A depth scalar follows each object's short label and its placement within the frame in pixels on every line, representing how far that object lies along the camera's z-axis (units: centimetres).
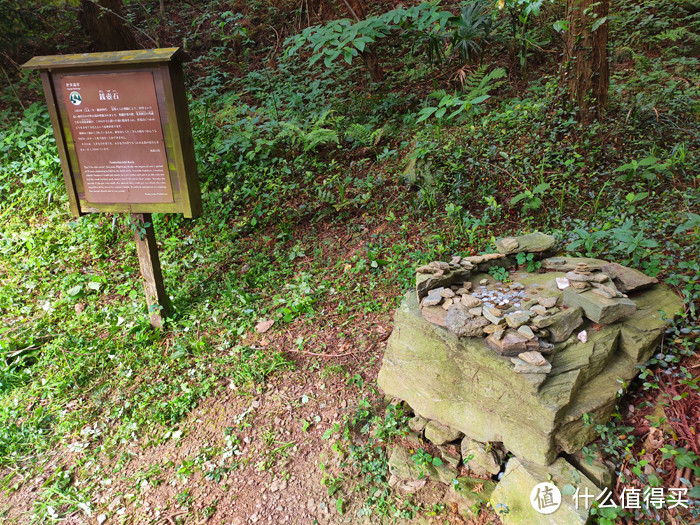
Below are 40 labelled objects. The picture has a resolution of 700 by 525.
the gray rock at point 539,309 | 297
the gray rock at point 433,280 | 334
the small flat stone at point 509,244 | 367
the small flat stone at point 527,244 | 365
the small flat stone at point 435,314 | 312
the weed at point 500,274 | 348
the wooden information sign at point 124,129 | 372
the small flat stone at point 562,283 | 319
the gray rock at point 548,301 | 304
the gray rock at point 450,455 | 306
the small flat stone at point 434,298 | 321
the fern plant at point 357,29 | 498
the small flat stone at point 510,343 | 279
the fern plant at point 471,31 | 653
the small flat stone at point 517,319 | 288
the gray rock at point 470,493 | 282
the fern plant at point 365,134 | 609
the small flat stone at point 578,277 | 314
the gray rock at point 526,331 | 281
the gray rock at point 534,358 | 271
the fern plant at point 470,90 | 511
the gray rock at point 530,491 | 250
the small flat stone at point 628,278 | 315
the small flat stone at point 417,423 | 325
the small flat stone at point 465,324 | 294
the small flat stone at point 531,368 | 270
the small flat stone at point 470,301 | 310
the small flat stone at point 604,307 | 293
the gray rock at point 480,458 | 292
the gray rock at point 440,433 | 312
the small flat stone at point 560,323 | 289
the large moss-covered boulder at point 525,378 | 268
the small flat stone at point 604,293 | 299
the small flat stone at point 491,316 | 291
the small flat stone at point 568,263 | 333
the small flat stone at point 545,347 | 280
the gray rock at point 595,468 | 257
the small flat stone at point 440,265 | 344
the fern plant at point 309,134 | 574
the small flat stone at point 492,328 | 288
